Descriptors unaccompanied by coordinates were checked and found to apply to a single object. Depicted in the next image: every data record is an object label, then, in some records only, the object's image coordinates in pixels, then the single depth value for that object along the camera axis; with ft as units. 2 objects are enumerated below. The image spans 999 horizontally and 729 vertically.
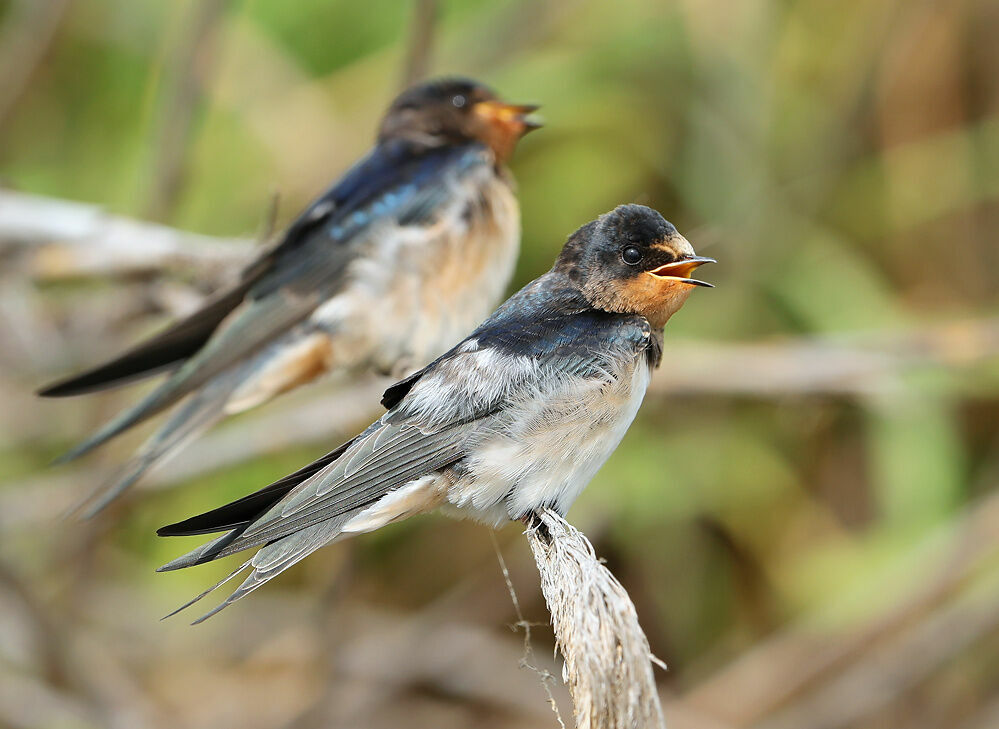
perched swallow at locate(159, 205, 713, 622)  7.56
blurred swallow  12.56
